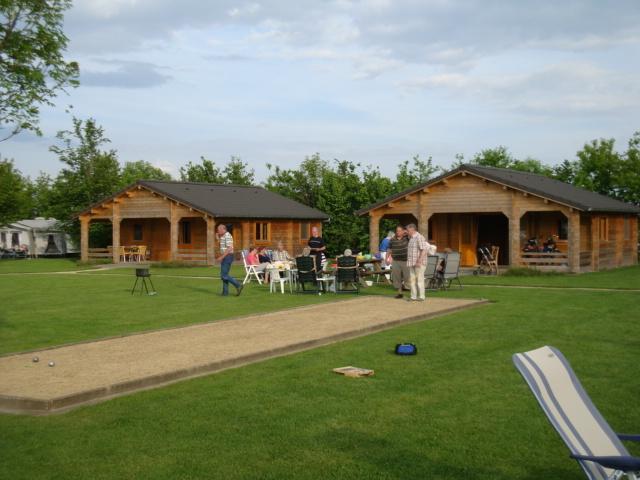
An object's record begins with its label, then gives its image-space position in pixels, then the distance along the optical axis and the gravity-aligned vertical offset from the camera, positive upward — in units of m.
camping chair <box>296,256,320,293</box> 20.14 -0.63
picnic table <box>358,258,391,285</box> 22.80 -0.73
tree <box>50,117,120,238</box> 50.53 +4.37
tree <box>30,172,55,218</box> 69.25 +4.30
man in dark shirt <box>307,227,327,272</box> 20.63 -0.06
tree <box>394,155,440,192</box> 47.53 +4.60
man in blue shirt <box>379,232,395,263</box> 24.06 -0.13
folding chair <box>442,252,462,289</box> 21.05 -0.56
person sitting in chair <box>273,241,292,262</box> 23.27 -0.32
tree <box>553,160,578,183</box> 50.81 +4.62
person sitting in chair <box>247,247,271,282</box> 23.68 -0.54
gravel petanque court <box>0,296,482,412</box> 8.18 -1.41
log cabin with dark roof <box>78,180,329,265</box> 38.78 +1.34
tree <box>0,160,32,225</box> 44.94 +2.59
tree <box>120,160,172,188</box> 93.49 +9.43
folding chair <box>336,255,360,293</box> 20.06 -0.61
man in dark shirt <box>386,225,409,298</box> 18.50 -0.22
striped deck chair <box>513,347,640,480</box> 4.52 -1.01
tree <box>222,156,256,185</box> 62.16 +5.46
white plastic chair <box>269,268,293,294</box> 20.58 -0.88
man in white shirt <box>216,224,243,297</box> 19.44 -0.25
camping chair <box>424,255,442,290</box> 20.62 -0.68
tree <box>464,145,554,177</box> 58.47 +6.18
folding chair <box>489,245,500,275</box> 29.56 -0.58
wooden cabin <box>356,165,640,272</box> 29.48 +1.16
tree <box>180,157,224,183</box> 61.81 +5.55
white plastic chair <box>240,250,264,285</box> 23.41 -0.72
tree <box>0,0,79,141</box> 17.19 +4.26
